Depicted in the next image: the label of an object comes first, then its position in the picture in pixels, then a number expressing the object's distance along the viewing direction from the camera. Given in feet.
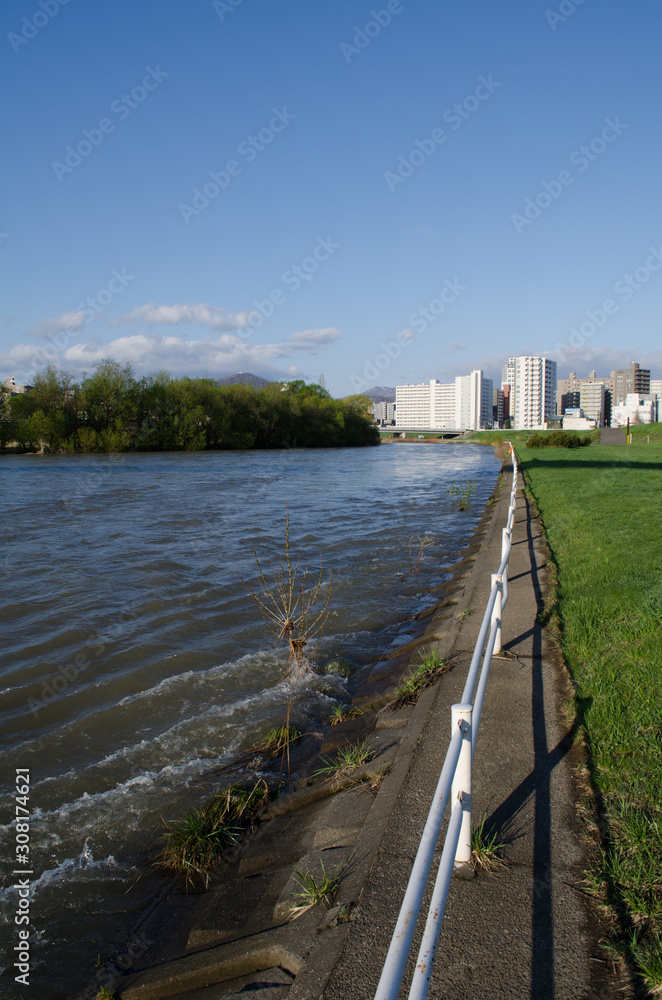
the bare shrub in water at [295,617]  24.84
